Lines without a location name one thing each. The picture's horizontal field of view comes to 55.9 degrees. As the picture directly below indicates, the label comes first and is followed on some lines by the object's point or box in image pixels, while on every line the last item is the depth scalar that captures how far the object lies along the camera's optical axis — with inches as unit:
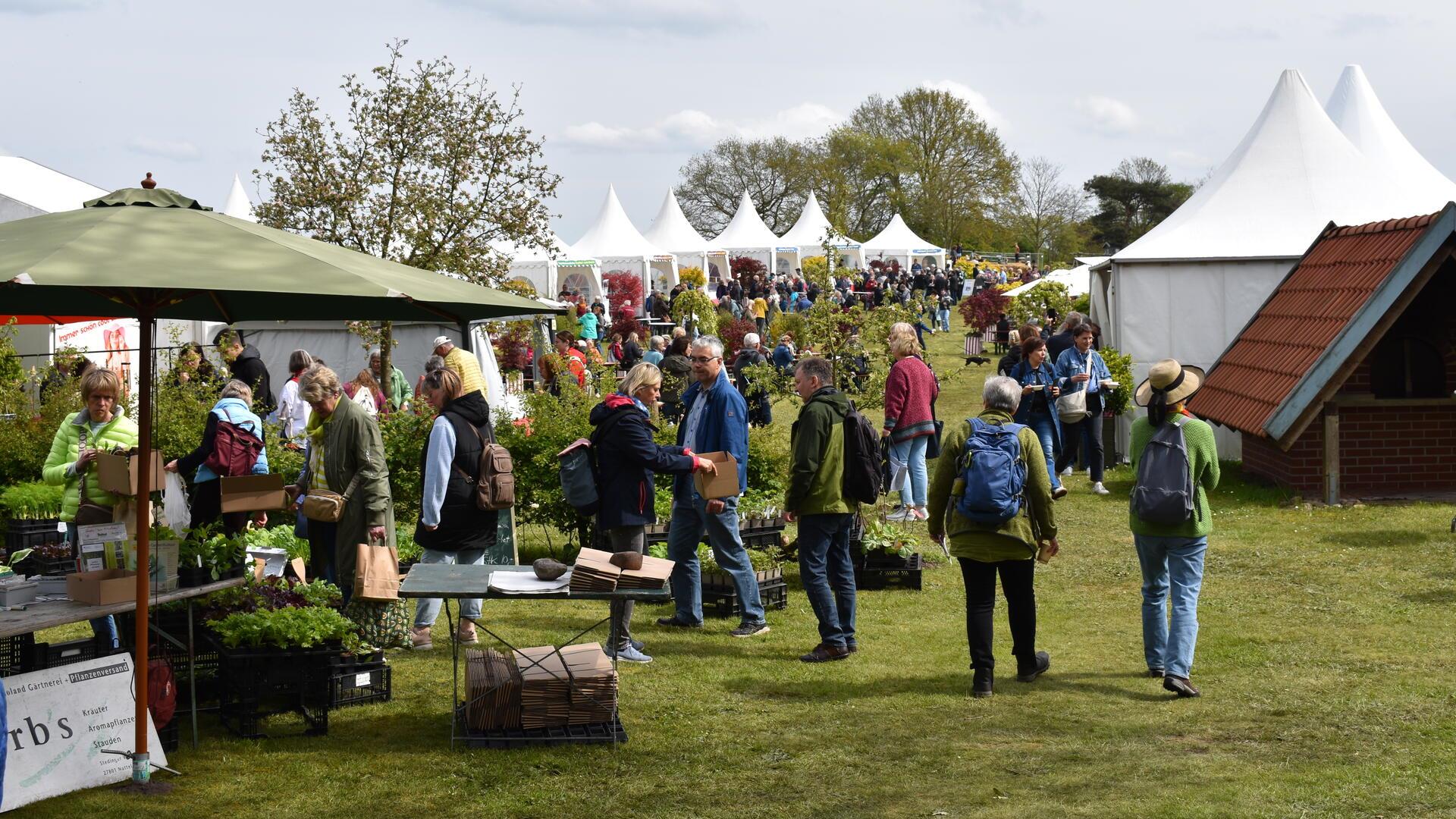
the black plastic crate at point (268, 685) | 259.3
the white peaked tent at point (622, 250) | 1611.7
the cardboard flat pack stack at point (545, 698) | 255.6
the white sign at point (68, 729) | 220.8
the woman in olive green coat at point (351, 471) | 308.2
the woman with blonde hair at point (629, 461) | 300.5
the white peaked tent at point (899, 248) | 2089.1
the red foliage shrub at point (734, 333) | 1086.4
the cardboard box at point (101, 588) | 230.4
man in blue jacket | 326.0
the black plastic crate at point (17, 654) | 246.1
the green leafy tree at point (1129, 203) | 2753.4
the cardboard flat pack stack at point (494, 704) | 255.1
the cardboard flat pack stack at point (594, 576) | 251.1
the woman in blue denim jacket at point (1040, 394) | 534.0
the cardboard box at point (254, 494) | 278.7
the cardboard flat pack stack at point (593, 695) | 257.3
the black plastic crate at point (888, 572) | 400.2
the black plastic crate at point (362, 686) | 277.6
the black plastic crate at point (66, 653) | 250.5
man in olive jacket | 303.6
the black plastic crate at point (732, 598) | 363.6
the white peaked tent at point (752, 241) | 1926.7
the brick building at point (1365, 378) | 483.5
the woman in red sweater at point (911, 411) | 485.1
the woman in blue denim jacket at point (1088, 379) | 547.5
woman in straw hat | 274.2
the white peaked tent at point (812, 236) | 1969.7
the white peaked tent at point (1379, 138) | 662.5
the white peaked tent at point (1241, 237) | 637.3
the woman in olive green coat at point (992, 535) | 275.4
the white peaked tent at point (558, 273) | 1348.4
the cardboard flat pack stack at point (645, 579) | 252.5
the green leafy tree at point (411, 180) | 656.4
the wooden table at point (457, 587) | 244.4
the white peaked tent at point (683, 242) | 1798.7
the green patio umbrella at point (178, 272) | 184.2
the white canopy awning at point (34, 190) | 744.3
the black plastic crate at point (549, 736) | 252.7
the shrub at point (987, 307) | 1364.4
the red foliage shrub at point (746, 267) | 1815.1
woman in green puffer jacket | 327.9
